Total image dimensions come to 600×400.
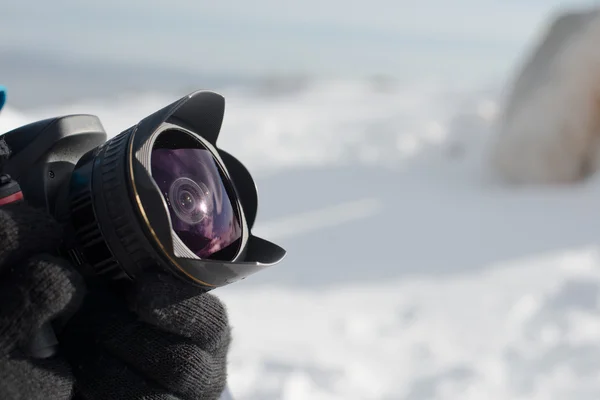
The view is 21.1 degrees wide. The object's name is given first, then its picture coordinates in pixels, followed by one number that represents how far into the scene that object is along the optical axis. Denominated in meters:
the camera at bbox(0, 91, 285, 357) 0.65
